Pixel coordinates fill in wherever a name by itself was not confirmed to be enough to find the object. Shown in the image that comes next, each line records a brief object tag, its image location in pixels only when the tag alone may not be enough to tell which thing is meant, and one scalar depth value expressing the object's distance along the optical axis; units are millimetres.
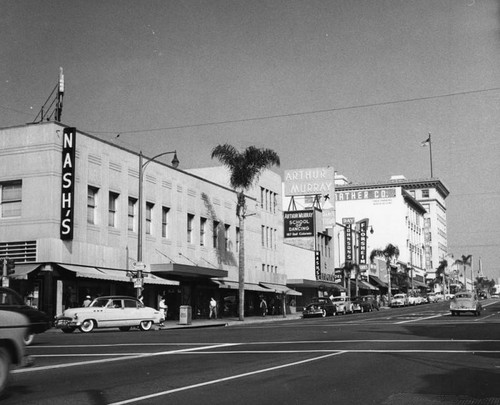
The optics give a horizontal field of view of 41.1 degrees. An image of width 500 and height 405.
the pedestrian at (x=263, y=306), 52375
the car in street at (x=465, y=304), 45000
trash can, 37062
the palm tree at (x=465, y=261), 175375
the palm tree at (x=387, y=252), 97500
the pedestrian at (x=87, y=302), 29684
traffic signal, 28453
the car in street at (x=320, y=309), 50812
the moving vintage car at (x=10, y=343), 9438
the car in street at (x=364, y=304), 60562
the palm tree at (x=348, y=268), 73188
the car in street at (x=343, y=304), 55272
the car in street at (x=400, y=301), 78675
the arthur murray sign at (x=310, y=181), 78938
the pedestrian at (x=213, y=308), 44750
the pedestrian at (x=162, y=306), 38512
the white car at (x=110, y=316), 27781
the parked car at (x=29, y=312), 16459
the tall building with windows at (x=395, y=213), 125188
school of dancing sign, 67438
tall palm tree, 45906
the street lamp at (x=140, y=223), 34281
